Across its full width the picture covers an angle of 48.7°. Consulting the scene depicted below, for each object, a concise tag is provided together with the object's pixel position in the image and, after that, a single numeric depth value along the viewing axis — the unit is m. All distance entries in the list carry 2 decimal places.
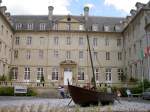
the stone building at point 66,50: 26.59
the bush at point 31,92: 19.57
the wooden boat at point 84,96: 9.56
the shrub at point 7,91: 19.32
